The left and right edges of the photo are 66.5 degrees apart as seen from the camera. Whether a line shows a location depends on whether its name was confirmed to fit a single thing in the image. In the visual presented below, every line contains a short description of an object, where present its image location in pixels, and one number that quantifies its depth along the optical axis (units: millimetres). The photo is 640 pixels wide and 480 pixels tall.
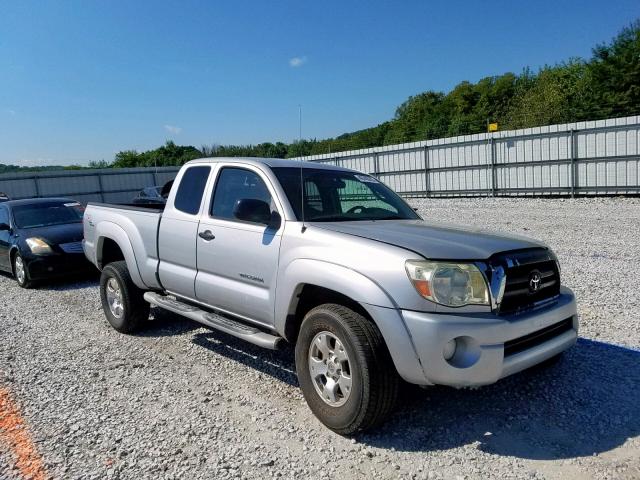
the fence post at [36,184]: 30984
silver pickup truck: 2943
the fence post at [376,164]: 25891
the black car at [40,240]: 8469
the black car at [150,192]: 19184
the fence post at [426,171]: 23266
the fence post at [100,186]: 33000
